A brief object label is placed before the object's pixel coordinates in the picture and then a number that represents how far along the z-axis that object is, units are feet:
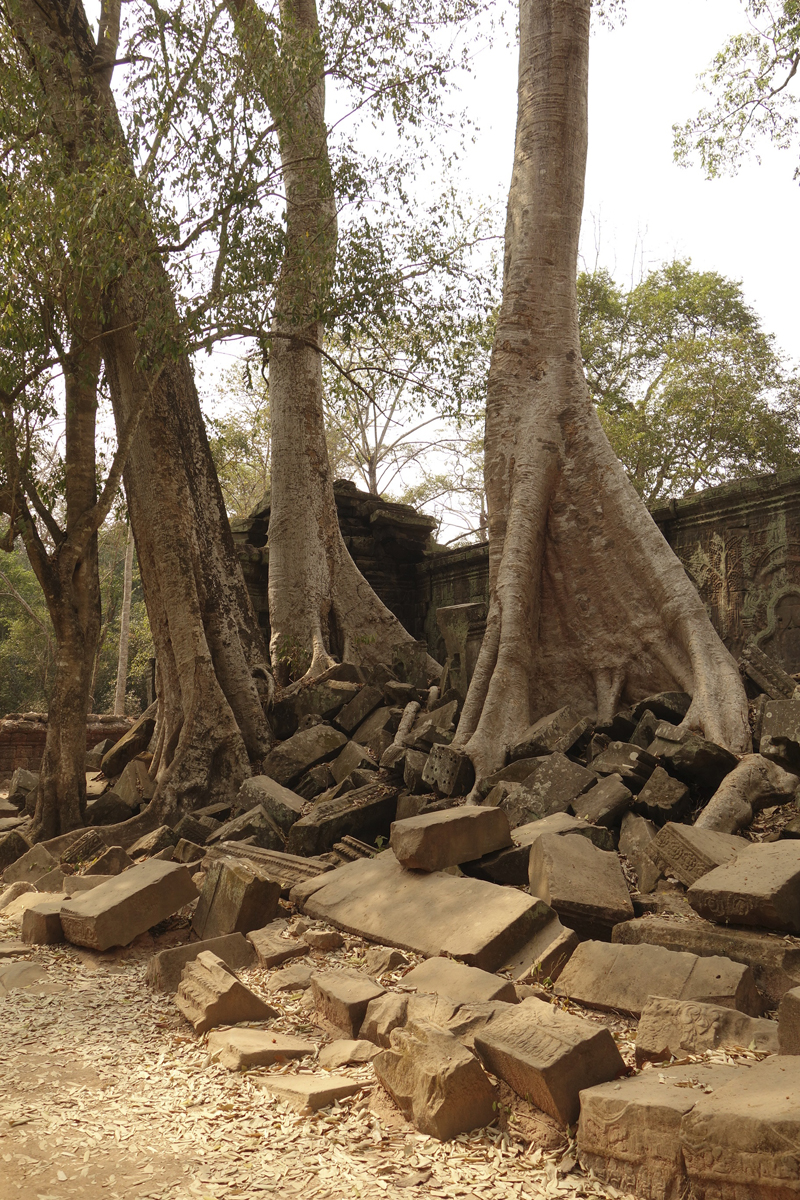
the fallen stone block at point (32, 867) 16.93
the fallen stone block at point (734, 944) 8.25
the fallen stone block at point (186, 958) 10.72
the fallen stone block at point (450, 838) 11.30
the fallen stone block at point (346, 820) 14.83
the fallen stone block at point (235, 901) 11.89
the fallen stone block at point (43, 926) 12.56
